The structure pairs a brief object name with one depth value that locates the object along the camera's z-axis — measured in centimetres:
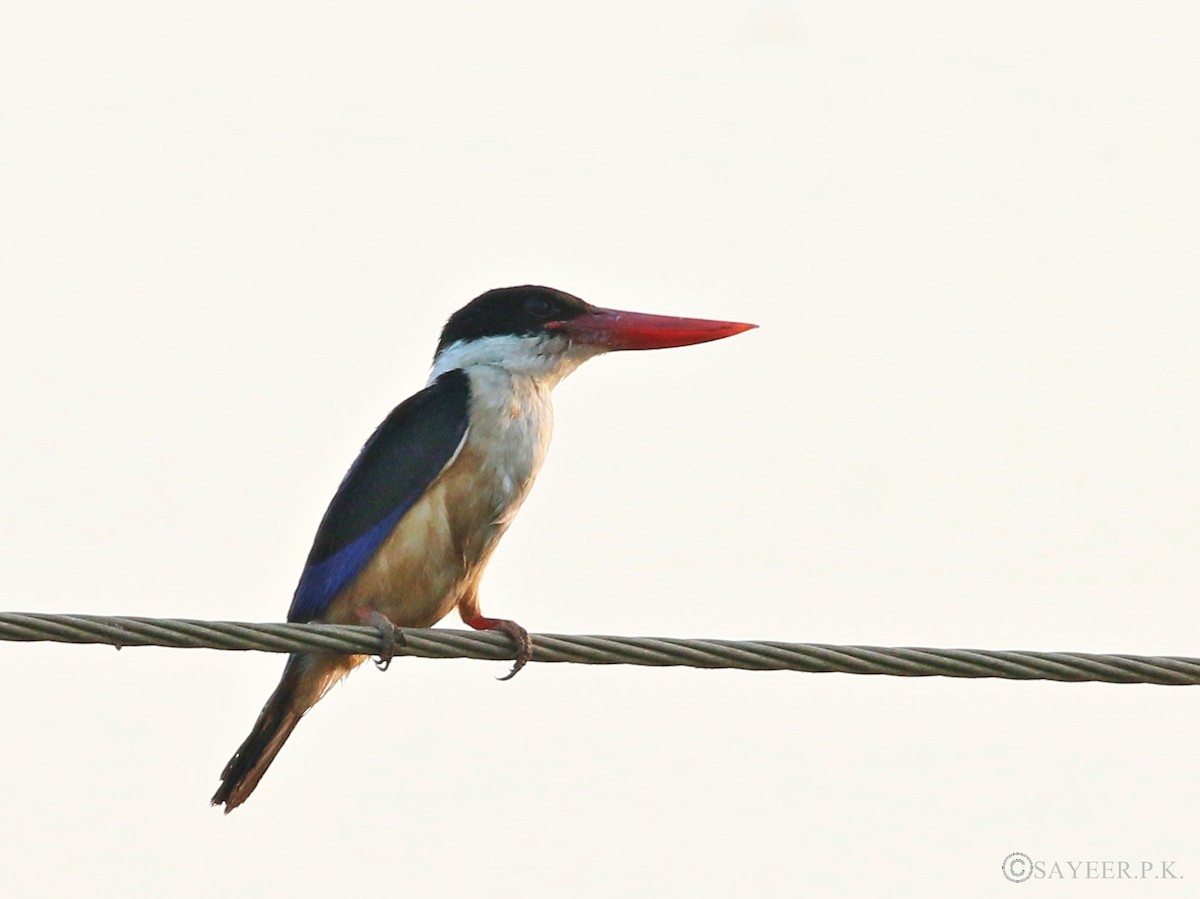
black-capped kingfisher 1025
